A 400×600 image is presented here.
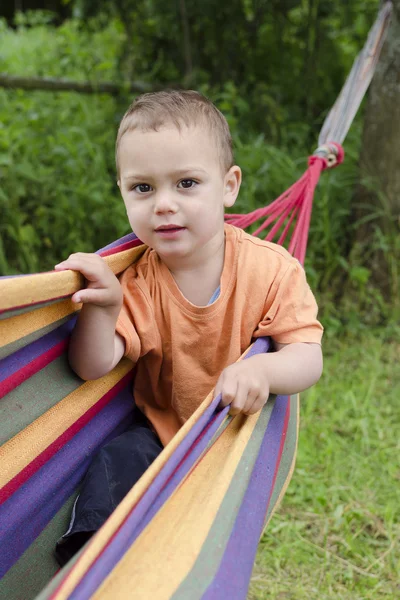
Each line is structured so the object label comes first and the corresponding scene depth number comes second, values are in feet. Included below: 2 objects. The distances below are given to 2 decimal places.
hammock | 2.73
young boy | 4.02
